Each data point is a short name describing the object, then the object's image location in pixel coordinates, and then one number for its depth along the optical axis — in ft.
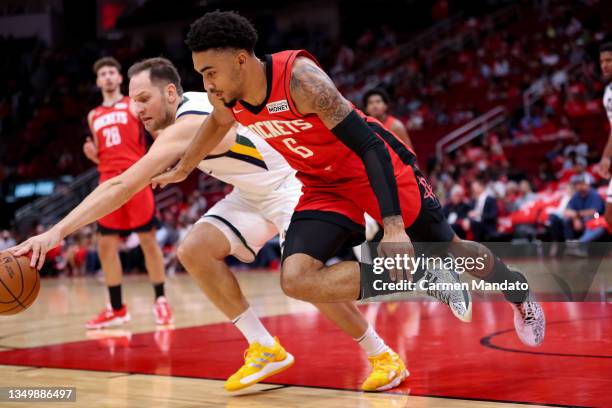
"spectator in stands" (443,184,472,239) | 40.40
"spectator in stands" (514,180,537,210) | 41.83
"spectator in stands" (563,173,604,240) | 36.11
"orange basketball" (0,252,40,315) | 11.60
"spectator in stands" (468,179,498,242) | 39.70
